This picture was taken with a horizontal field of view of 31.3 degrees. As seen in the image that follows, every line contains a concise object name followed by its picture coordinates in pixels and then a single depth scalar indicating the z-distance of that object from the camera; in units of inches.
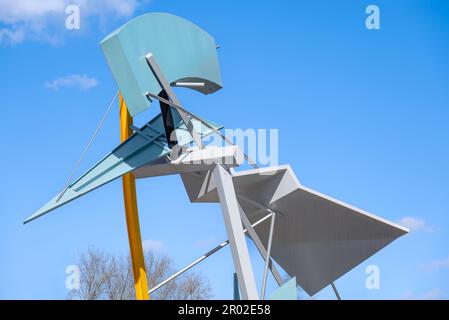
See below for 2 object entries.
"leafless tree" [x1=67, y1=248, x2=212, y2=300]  1791.5
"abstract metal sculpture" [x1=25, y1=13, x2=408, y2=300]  867.4
